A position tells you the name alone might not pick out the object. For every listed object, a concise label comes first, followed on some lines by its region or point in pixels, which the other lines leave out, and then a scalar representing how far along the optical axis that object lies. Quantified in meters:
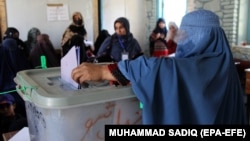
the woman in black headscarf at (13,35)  3.98
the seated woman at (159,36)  4.65
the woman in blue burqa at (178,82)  0.83
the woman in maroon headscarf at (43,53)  3.85
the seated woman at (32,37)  4.70
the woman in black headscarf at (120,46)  3.01
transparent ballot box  0.79
